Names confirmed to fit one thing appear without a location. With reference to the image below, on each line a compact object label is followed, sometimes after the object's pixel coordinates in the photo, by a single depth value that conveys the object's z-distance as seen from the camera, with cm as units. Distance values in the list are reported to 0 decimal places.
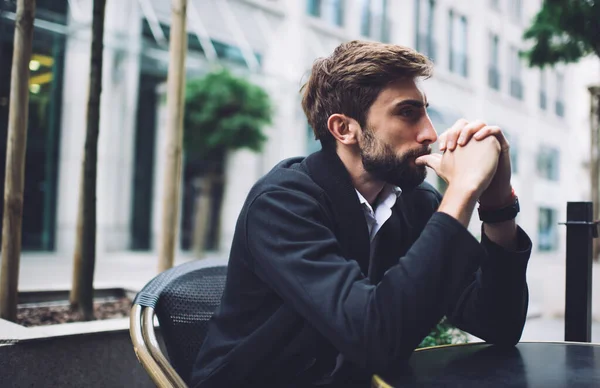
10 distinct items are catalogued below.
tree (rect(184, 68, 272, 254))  1264
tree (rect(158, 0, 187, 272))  345
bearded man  120
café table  123
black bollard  183
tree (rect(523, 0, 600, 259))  596
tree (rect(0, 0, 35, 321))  277
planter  216
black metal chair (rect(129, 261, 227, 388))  164
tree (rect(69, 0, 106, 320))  318
